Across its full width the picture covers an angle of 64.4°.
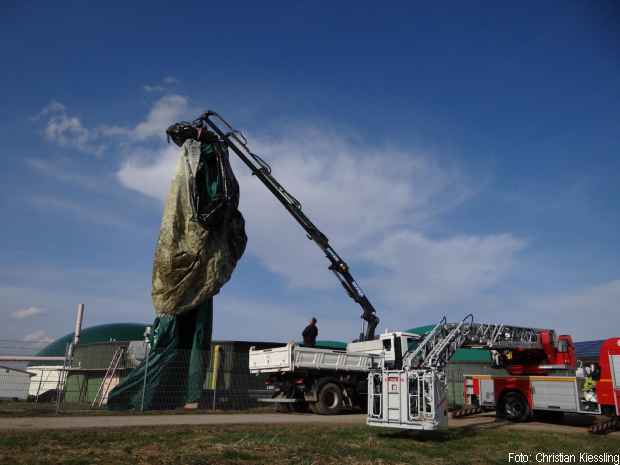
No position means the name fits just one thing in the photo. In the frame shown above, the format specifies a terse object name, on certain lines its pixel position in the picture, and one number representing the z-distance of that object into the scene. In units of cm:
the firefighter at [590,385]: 1612
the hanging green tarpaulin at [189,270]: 1984
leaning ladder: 2317
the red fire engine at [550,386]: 1566
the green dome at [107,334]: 5156
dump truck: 1855
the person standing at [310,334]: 2123
